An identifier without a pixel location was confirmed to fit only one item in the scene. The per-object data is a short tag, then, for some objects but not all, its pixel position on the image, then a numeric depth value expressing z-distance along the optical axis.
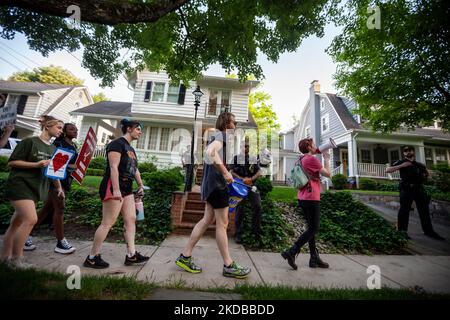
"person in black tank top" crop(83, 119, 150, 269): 2.38
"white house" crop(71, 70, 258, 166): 13.36
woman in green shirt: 2.18
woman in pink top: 2.87
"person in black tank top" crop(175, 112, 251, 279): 2.40
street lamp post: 5.72
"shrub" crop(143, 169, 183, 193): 4.92
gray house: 14.09
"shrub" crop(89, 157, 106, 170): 11.73
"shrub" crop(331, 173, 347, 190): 12.88
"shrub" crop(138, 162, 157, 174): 11.01
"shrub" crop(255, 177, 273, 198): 4.80
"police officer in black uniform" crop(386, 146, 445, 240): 4.59
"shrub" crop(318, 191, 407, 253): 4.06
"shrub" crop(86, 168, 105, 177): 10.68
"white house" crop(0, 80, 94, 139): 15.97
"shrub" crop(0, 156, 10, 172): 9.31
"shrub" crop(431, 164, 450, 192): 9.27
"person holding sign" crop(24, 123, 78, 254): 2.90
